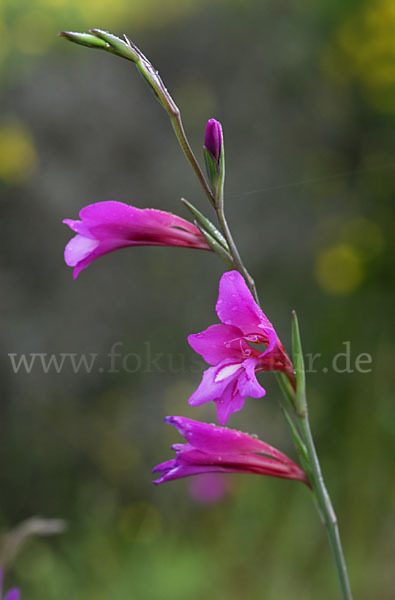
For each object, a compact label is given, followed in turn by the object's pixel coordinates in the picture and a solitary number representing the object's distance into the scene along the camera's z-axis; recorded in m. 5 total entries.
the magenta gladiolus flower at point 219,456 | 0.63
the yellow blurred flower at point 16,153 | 1.37
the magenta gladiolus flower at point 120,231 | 0.64
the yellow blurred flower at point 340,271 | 1.28
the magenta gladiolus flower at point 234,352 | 0.62
